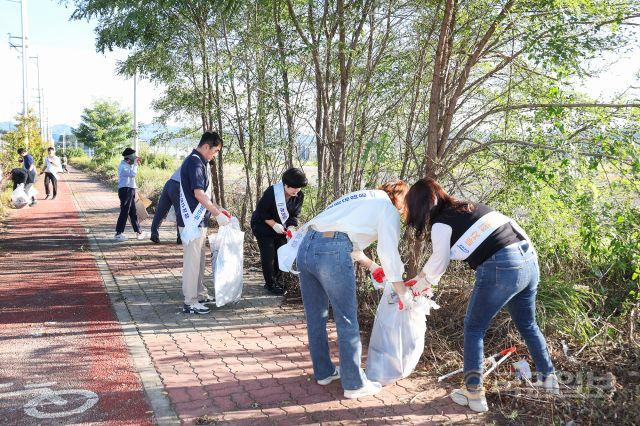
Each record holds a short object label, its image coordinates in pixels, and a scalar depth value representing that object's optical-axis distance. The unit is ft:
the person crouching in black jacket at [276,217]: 18.90
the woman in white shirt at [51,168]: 51.78
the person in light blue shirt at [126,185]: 32.78
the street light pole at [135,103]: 94.62
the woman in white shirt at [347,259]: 11.52
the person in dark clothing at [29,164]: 42.88
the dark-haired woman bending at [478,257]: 11.15
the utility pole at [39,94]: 161.03
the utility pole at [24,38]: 88.79
